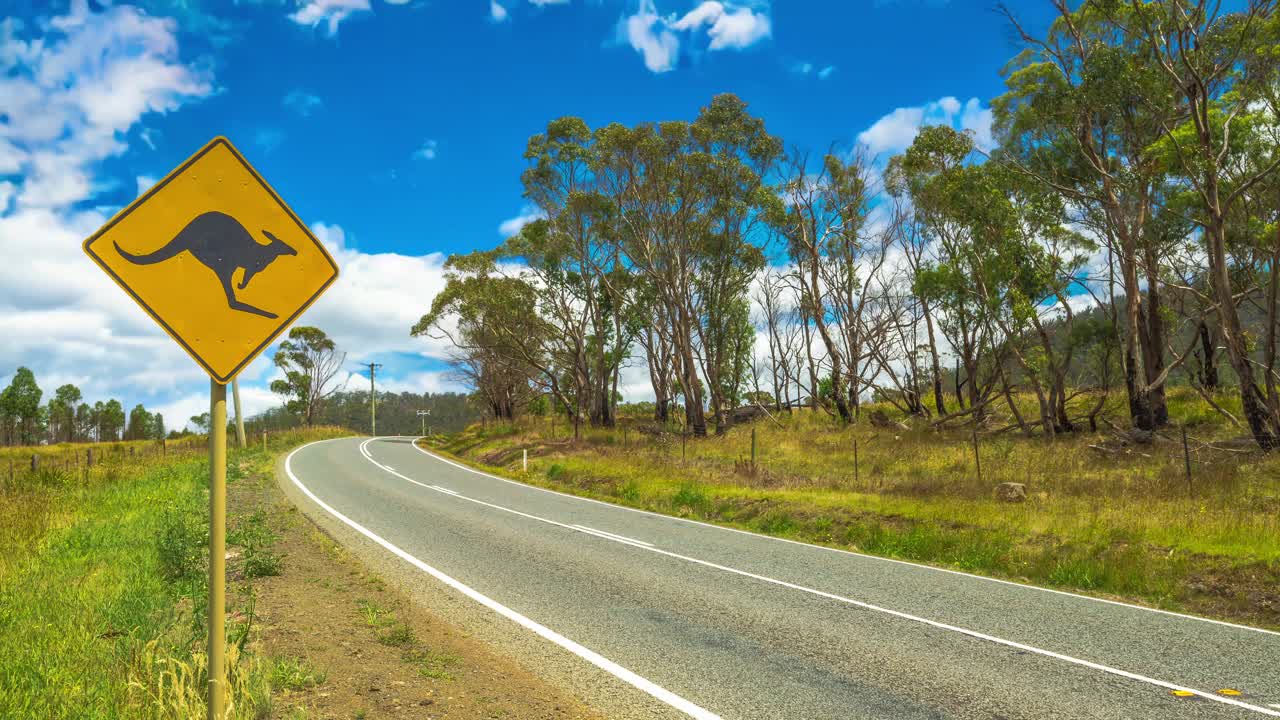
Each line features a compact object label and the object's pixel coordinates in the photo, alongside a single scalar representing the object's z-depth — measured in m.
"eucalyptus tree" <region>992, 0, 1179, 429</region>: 19.03
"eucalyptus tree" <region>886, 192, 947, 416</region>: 33.94
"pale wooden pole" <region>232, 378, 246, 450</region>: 35.34
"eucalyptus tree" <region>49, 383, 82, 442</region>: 98.38
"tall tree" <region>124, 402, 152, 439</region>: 110.81
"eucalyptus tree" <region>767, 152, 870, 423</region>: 34.69
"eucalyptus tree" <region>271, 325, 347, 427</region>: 68.19
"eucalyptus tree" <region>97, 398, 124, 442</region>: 107.31
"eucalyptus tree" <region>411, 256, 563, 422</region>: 39.50
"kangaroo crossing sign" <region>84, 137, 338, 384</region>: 3.09
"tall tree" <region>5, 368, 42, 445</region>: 77.19
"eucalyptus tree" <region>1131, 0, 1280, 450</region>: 16.06
